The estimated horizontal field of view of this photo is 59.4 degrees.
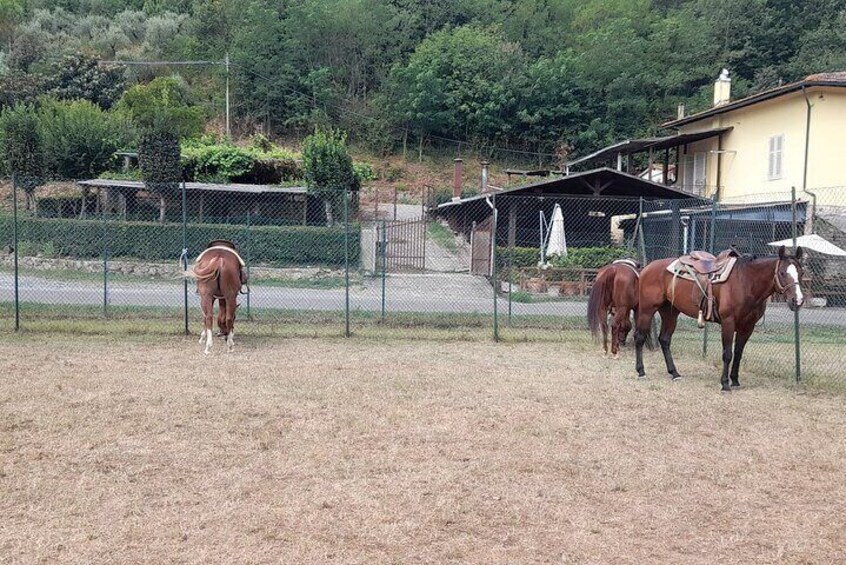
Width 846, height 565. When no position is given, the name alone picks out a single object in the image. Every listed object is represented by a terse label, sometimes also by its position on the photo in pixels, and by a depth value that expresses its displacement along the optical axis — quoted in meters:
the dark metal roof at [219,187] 28.28
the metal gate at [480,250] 25.84
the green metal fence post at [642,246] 12.77
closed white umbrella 22.95
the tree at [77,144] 33.22
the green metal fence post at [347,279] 12.98
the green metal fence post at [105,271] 13.35
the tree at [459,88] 59.28
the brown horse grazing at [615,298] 10.57
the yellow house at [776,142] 23.41
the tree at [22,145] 29.92
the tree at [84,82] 53.72
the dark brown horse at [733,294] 8.77
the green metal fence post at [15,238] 12.45
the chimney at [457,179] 38.00
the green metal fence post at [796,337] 9.17
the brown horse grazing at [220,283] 11.10
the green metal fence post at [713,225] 11.50
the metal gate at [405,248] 25.64
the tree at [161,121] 28.75
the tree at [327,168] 29.75
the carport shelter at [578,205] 24.78
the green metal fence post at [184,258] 12.44
